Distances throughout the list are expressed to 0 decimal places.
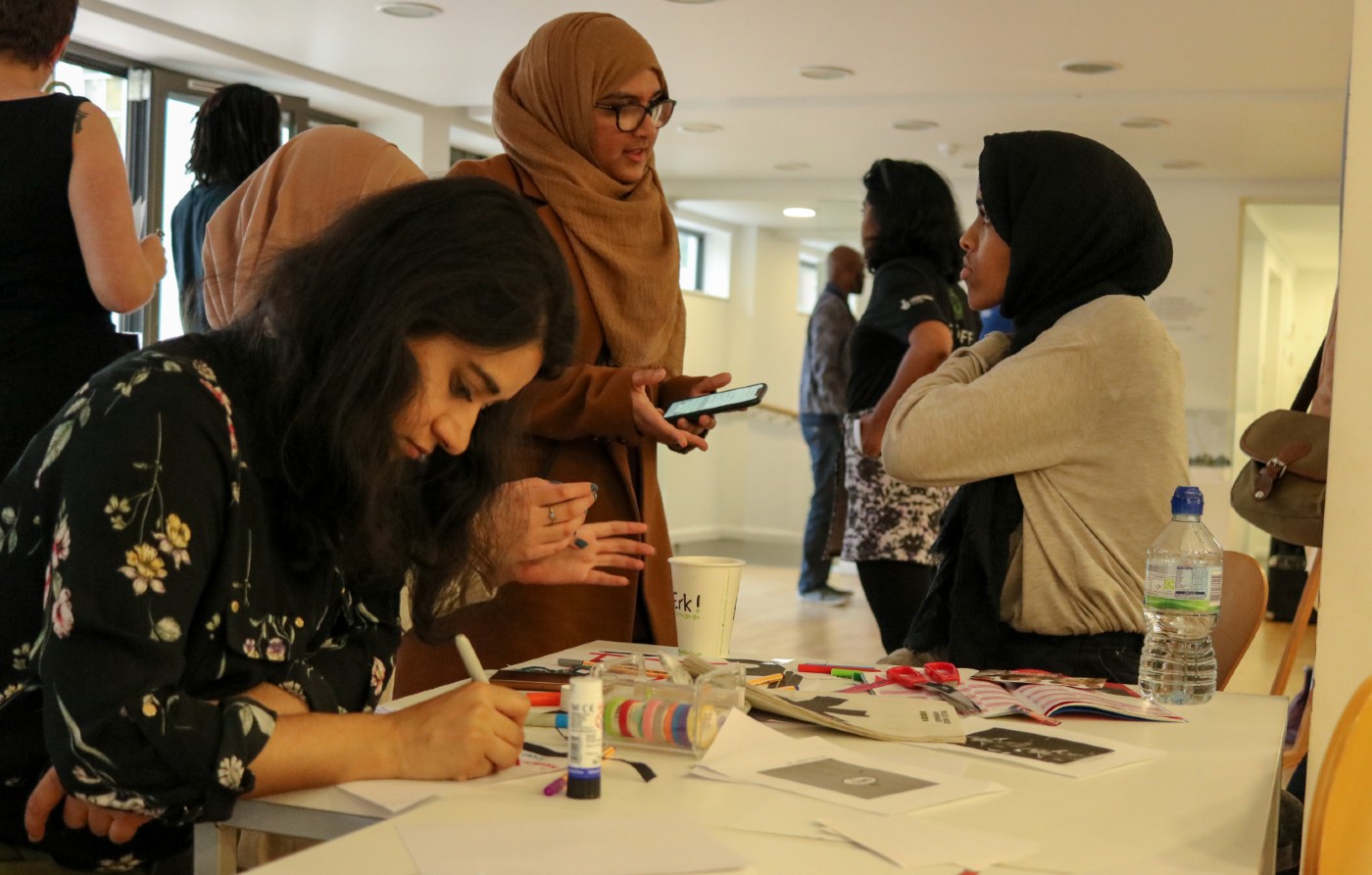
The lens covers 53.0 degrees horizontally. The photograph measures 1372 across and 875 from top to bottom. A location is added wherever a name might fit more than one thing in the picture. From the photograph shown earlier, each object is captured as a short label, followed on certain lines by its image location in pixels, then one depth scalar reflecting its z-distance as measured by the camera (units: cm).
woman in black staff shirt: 343
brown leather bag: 207
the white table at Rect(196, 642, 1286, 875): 106
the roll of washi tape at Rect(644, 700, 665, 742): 135
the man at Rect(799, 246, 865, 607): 749
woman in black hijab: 203
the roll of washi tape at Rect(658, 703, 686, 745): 134
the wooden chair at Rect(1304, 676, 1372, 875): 106
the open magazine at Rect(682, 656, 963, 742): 144
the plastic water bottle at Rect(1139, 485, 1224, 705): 179
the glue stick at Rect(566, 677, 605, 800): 119
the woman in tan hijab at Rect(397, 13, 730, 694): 210
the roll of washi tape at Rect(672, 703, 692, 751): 134
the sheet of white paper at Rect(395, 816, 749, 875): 100
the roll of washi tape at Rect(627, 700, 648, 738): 136
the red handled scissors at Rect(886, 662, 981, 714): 164
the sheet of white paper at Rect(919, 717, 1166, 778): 137
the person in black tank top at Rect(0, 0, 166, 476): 218
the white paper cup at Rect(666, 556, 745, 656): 177
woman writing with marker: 113
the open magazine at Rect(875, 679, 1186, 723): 158
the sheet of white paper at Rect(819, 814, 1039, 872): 105
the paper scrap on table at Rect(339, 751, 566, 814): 117
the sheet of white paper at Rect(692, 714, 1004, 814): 121
